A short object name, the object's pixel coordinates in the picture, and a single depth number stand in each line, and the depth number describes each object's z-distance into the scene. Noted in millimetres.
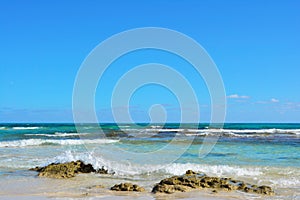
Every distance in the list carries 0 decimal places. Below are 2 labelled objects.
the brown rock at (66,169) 11385
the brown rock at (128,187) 8977
